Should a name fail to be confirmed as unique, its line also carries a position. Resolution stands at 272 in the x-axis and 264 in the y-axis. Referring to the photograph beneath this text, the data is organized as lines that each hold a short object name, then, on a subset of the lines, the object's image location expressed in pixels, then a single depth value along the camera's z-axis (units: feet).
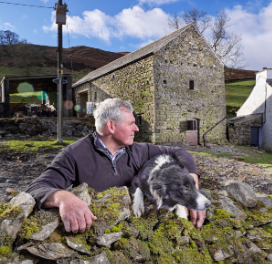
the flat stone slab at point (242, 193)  8.13
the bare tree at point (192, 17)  100.48
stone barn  45.27
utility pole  35.87
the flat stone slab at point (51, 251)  4.80
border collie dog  6.33
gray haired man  7.17
